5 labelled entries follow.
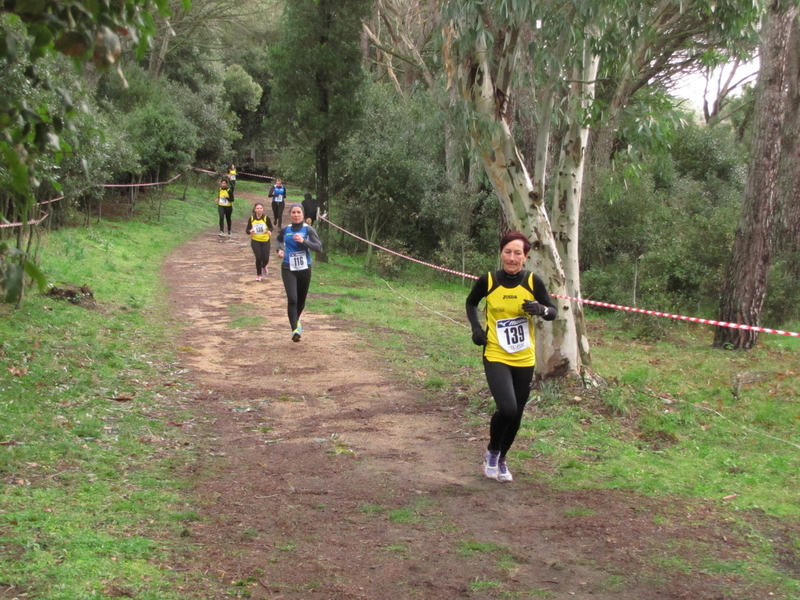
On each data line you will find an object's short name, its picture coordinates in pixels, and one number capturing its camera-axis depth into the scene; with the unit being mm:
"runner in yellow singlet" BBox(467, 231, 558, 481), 6098
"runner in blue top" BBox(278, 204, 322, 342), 11250
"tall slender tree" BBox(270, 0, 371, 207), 19375
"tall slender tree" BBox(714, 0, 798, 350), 12945
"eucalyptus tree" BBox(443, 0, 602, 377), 8281
